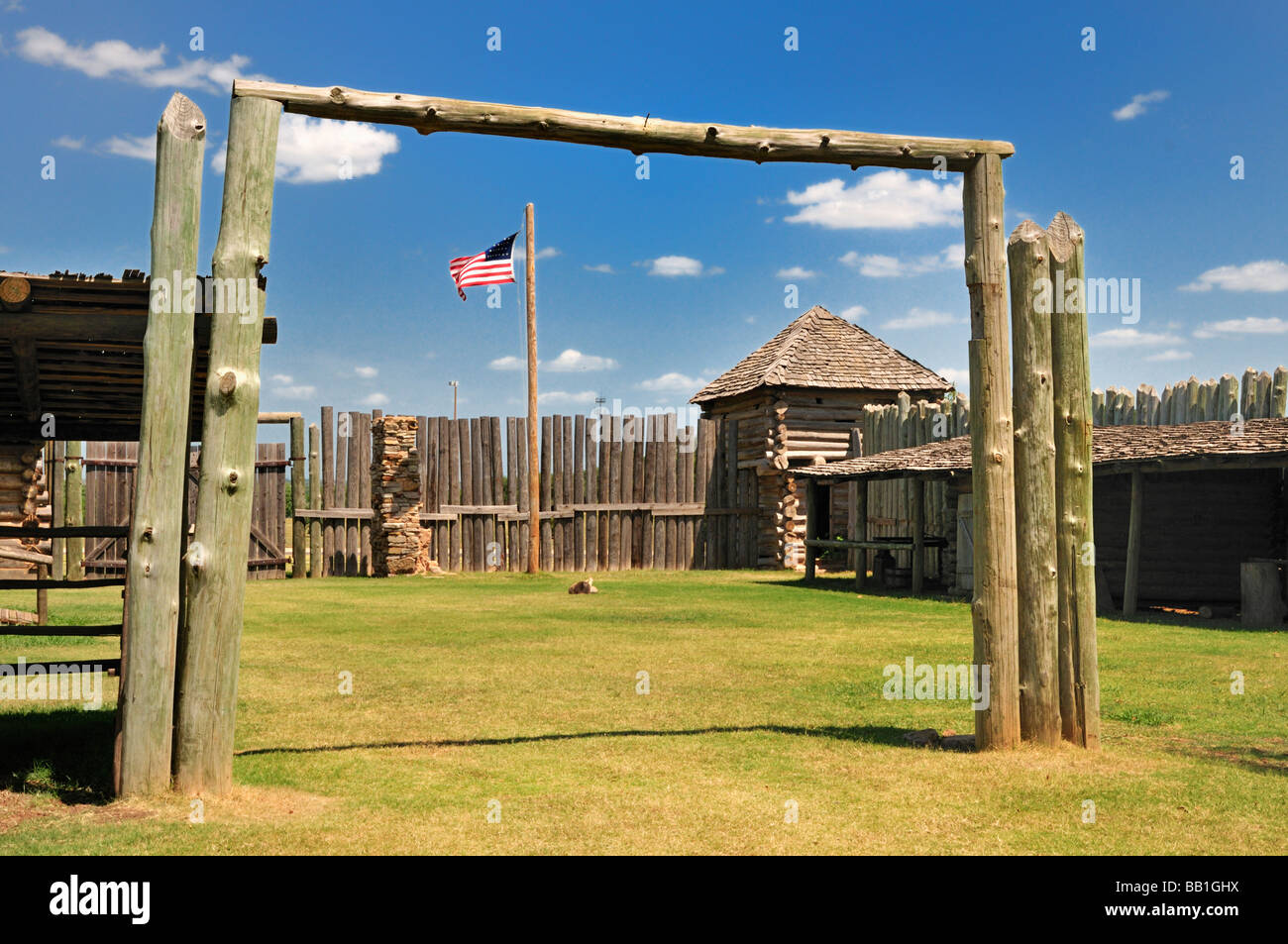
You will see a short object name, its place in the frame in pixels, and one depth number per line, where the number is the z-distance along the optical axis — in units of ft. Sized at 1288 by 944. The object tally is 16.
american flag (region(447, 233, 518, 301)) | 67.92
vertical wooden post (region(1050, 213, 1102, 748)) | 21.53
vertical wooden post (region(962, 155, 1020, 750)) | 21.44
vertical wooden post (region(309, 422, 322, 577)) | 72.54
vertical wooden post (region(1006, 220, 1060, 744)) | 21.43
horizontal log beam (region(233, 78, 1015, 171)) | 19.58
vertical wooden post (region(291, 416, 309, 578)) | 72.23
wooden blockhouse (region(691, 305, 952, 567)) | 78.79
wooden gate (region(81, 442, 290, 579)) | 68.33
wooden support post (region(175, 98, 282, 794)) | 18.02
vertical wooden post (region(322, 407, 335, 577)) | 72.84
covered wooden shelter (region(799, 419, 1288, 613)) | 56.59
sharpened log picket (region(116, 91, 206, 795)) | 17.83
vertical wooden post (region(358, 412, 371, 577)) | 74.23
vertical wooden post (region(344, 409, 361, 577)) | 73.92
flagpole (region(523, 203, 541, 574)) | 73.41
